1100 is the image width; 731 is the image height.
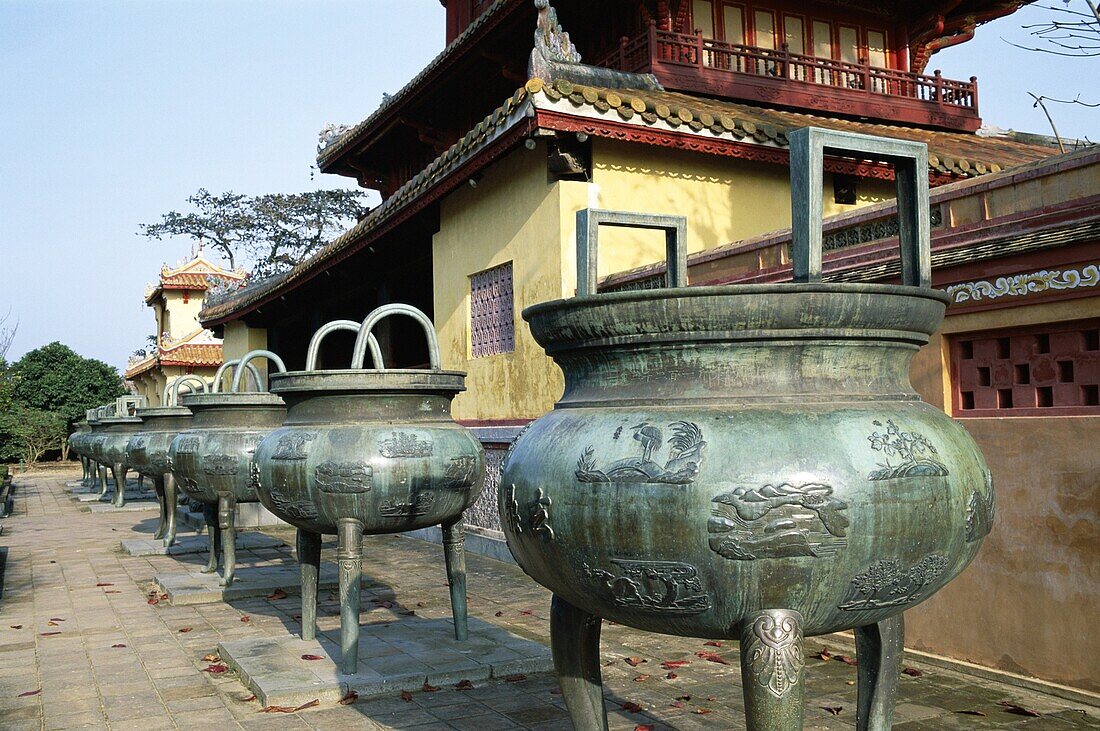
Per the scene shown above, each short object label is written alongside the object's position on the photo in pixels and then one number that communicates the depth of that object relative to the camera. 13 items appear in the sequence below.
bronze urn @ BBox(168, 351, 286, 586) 7.20
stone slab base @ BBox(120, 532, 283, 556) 10.31
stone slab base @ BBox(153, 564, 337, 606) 7.47
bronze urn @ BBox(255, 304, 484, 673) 4.95
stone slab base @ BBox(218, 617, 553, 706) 4.65
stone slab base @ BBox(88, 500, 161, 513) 16.53
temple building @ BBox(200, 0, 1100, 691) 4.40
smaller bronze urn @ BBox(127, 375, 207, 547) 9.88
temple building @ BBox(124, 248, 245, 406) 32.03
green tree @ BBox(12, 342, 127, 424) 40.41
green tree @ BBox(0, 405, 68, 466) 32.88
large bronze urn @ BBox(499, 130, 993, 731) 1.99
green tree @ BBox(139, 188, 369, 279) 37.53
